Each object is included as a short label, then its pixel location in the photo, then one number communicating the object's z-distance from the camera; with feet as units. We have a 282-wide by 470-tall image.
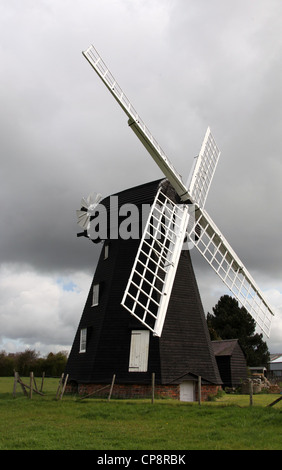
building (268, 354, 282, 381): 201.98
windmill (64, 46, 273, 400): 57.21
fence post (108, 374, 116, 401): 52.81
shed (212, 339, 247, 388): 86.12
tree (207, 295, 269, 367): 165.37
